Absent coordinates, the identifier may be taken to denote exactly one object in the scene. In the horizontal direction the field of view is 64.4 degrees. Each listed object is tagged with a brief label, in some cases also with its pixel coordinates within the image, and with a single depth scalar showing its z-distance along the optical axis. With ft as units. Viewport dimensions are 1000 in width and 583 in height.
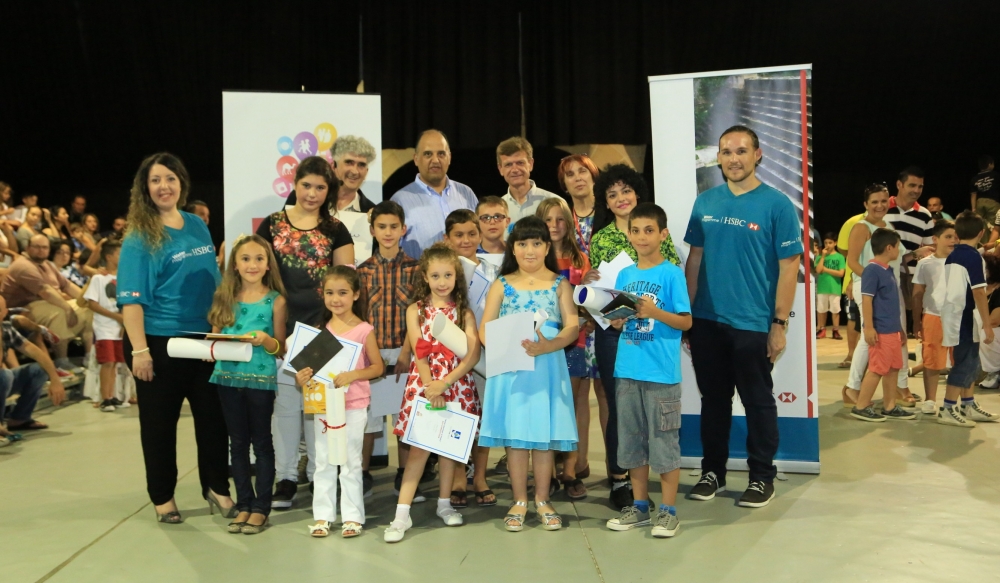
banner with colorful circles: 14.92
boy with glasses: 13.14
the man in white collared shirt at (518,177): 14.57
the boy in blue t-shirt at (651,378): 11.20
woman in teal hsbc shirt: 11.55
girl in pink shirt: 11.41
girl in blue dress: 11.32
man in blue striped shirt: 14.98
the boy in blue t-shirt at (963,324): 17.80
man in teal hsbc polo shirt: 12.17
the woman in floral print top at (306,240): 12.62
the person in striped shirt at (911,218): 20.18
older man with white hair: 14.84
